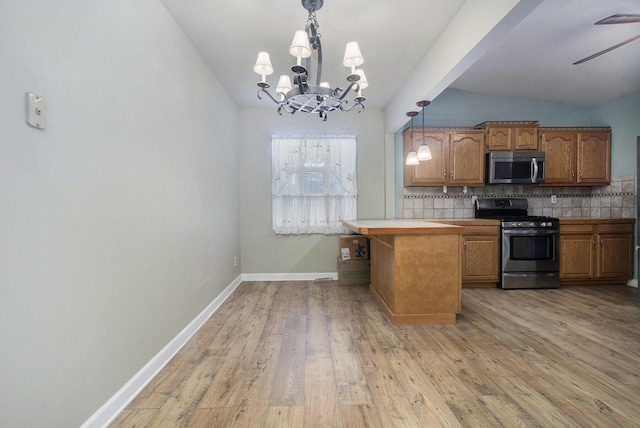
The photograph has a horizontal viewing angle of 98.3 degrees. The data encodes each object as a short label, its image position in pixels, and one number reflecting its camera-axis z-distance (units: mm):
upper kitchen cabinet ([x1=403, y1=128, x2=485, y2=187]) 3832
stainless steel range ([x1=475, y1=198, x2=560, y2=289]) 3588
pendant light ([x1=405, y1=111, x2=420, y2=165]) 3064
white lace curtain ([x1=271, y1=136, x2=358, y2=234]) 4020
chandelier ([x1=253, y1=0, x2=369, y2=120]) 1655
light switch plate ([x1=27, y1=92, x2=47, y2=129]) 1023
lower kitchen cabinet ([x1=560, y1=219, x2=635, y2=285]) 3631
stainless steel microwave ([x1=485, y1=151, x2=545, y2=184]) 3752
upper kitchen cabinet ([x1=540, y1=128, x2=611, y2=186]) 3816
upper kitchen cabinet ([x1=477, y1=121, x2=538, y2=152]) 3795
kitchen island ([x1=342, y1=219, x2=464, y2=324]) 2465
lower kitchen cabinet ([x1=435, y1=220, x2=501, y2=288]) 3637
